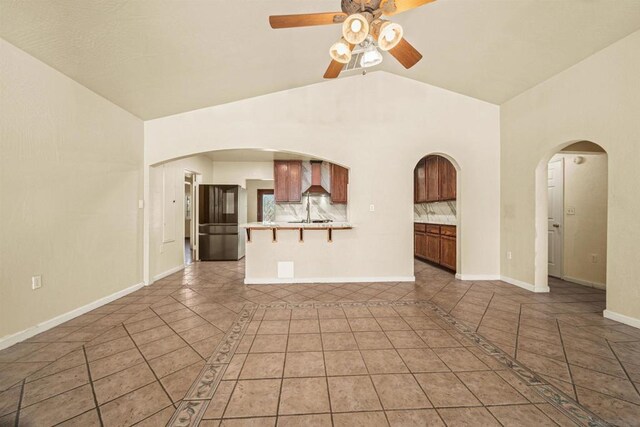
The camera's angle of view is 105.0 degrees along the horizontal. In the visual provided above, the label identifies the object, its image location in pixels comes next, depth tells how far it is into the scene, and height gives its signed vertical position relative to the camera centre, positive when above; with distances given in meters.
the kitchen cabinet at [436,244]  4.91 -0.70
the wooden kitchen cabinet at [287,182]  6.09 +0.75
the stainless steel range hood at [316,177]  6.12 +0.89
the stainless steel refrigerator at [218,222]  6.25 -0.25
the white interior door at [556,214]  4.43 -0.02
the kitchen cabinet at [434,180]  4.99 +0.74
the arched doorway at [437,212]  4.85 +0.02
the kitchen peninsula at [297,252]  4.23 -0.69
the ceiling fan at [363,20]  1.75 +1.45
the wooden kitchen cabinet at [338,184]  5.93 +0.69
